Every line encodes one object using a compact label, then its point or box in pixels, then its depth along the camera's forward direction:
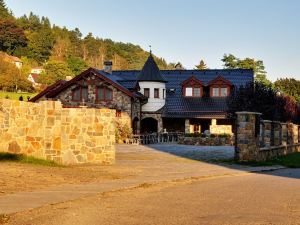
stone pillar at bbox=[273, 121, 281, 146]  28.80
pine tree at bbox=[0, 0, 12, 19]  145.70
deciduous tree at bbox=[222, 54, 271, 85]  81.62
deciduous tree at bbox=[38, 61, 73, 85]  95.75
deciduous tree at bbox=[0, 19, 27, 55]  125.06
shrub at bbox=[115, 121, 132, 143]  40.06
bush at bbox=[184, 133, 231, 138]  38.41
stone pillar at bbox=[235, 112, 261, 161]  22.95
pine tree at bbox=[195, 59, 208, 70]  95.86
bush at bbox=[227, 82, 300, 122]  39.88
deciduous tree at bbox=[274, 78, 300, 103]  93.69
